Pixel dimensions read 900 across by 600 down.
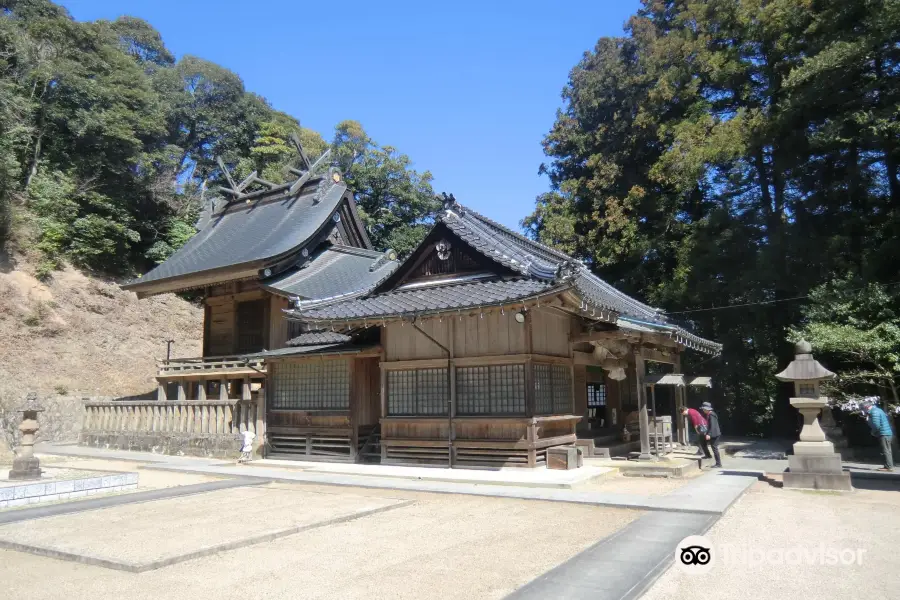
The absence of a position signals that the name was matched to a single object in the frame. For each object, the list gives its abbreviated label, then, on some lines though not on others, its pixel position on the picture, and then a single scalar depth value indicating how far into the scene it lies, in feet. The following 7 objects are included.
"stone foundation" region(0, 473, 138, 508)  31.55
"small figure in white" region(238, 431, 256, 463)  52.85
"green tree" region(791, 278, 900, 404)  48.55
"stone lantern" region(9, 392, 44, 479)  39.68
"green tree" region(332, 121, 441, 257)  122.72
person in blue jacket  42.19
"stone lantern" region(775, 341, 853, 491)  33.94
